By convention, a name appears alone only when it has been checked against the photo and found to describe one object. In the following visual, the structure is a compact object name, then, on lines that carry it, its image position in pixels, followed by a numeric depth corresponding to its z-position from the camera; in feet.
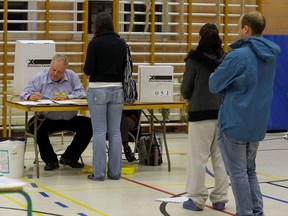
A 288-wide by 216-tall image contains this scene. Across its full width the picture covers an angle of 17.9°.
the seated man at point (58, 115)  28.55
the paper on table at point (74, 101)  27.73
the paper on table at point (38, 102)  27.17
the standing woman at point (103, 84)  26.24
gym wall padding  42.71
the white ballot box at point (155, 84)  28.88
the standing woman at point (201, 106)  21.13
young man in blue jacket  17.77
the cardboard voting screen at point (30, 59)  31.09
